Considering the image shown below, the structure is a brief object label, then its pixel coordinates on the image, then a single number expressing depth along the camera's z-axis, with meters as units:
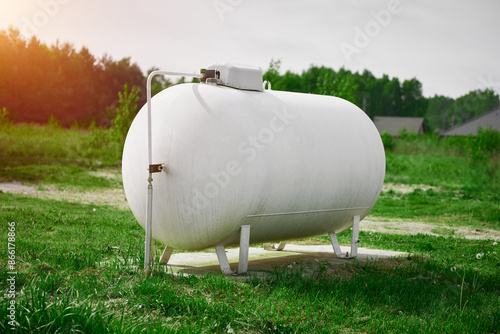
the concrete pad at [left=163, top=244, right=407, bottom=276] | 7.37
